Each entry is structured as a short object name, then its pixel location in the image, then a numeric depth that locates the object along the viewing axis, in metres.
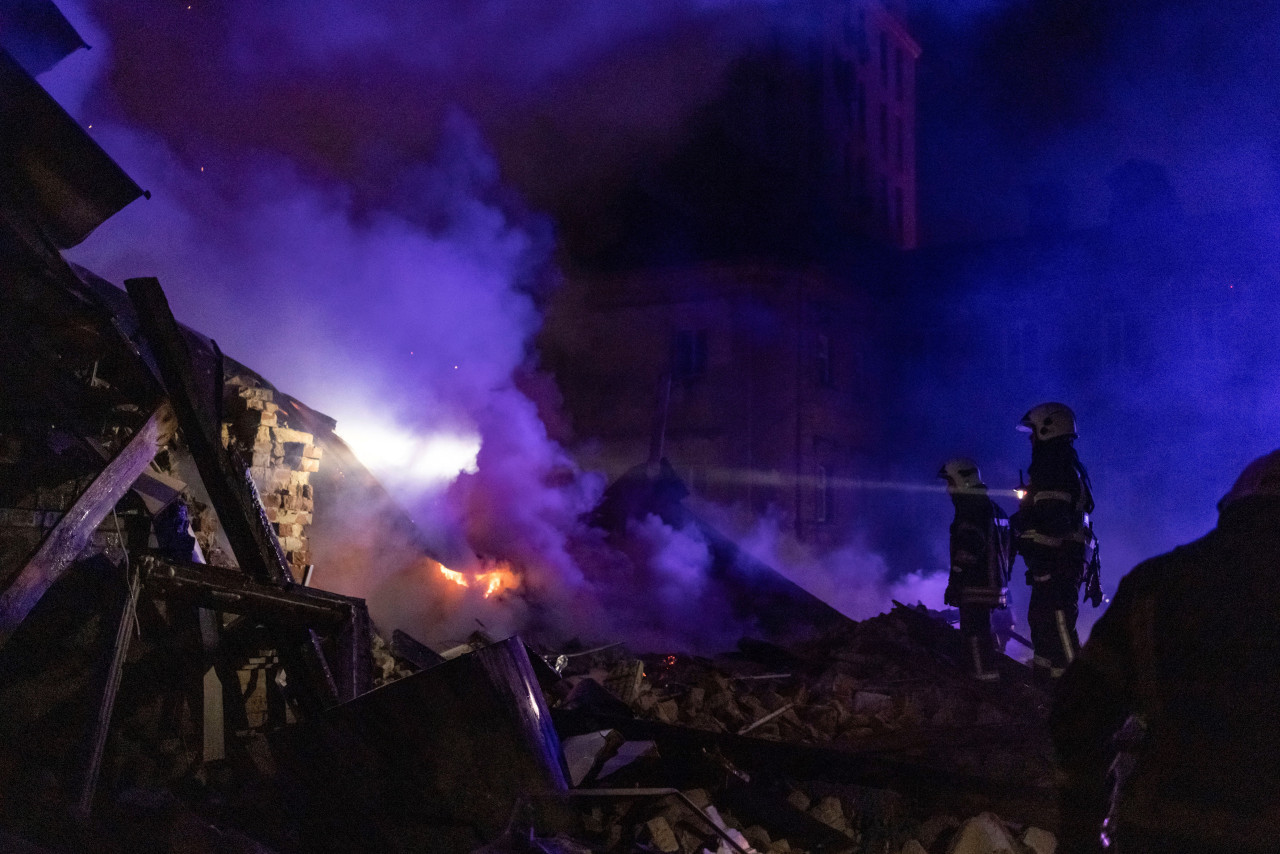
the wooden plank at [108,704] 3.14
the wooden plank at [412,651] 6.46
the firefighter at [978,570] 7.02
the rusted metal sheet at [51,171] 4.16
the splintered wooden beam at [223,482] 4.33
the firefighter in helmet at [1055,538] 6.04
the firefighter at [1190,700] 1.86
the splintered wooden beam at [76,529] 3.38
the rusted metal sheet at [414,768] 3.48
